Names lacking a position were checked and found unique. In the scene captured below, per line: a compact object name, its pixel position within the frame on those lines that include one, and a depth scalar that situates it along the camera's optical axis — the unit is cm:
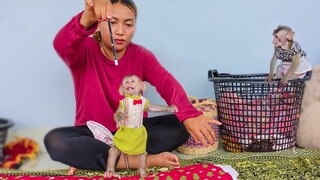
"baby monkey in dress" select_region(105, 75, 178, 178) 94
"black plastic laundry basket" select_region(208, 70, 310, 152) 125
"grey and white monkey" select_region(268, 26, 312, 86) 115
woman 102
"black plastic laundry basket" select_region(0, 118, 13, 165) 125
